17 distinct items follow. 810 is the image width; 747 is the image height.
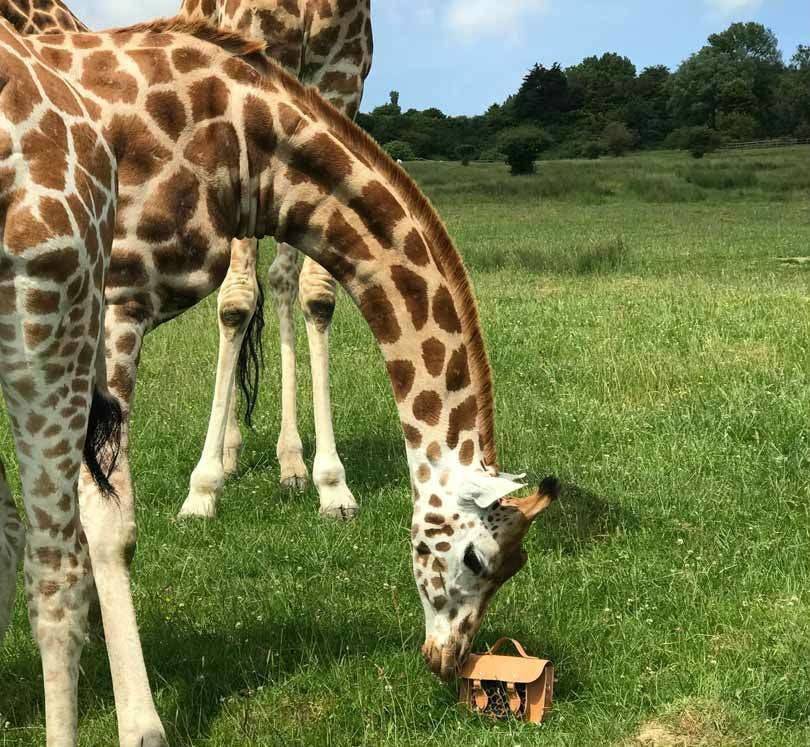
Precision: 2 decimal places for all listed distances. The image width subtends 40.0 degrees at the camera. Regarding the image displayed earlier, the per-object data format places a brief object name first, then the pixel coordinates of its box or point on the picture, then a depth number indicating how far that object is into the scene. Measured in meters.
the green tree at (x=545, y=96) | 82.56
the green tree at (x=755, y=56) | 82.88
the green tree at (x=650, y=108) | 80.31
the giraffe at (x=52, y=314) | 3.26
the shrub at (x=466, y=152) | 68.22
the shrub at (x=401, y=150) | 62.19
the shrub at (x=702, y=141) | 61.14
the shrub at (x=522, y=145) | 48.69
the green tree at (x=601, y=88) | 84.00
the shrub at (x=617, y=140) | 67.56
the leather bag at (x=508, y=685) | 4.28
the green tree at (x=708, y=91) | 80.69
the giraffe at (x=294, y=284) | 6.66
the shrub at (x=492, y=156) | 62.86
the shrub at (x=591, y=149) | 66.00
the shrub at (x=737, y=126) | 71.31
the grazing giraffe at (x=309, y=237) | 4.40
